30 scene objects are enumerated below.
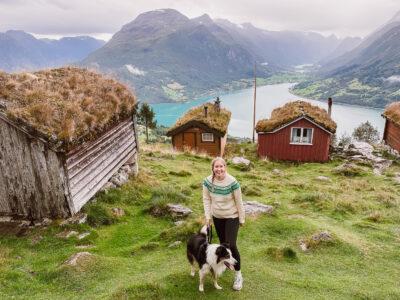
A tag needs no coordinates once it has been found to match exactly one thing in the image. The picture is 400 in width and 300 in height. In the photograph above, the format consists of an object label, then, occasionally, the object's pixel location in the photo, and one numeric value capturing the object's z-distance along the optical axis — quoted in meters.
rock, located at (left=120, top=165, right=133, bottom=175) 14.86
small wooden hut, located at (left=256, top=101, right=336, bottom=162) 28.97
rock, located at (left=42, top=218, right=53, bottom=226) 9.73
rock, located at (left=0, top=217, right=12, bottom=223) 9.98
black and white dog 5.88
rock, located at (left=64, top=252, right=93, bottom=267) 7.59
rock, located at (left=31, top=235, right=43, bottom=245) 9.01
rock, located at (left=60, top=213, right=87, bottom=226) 9.78
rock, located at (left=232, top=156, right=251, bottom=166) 23.90
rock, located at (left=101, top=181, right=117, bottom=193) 12.43
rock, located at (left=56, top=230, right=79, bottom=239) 9.33
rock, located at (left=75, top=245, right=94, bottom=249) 8.94
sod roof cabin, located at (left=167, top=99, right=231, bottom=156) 32.38
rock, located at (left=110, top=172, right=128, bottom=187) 13.32
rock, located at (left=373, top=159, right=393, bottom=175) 23.31
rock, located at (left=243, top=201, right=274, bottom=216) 11.68
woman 6.44
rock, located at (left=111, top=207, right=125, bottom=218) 11.16
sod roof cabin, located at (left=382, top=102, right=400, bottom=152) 31.04
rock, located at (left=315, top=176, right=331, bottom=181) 20.64
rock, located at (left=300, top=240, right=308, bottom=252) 9.23
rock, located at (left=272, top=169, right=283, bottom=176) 22.45
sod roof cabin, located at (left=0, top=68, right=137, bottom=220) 8.95
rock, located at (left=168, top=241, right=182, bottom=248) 8.91
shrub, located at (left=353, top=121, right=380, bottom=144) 59.78
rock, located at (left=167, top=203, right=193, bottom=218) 11.49
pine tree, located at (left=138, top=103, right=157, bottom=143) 54.19
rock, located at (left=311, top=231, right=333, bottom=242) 9.47
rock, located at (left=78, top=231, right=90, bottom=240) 9.43
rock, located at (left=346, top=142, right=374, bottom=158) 28.85
